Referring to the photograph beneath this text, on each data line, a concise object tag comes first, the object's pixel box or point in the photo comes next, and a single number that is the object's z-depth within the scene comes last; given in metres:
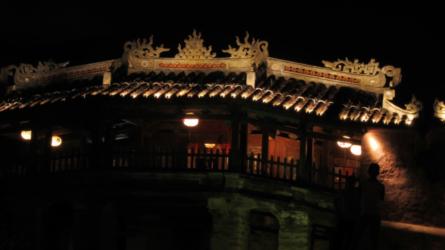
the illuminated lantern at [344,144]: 35.50
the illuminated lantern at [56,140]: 38.12
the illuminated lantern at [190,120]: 34.16
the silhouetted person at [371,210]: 27.14
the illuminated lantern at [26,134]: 37.38
